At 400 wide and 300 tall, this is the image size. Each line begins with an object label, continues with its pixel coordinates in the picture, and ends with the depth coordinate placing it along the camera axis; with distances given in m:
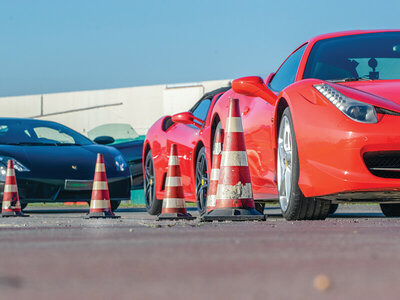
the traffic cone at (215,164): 11.75
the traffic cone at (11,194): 15.55
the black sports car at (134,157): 22.06
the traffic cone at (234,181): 10.18
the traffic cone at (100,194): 14.22
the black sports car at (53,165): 16.89
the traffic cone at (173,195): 12.19
